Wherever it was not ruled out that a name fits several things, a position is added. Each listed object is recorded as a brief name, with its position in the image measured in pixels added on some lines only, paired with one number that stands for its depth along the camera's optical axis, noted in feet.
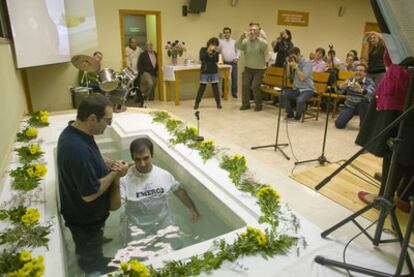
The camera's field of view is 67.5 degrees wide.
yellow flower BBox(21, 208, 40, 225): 5.90
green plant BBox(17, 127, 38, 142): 11.00
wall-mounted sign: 26.94
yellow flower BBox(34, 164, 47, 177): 7.79
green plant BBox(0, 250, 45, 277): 4.53
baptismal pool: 7.03
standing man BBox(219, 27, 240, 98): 23.99
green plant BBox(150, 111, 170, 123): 13.86
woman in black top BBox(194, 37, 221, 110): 19.45
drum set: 16.70
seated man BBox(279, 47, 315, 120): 17.21
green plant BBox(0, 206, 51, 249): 5.49
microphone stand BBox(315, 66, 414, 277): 4.58
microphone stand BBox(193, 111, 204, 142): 11.24
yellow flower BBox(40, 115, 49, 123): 12.97
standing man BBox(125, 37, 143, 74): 21.83
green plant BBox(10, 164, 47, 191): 7.44
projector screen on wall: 14.01
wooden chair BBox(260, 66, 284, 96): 20.37
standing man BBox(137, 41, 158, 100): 21.79
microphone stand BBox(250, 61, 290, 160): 12.21
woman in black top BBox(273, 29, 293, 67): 19.16
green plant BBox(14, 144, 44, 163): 9.06
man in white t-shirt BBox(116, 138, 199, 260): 7.43
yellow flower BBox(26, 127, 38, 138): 11.13
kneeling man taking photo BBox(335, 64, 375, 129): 15.37
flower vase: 22.52
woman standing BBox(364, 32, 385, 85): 13.26
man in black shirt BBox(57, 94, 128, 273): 5.73
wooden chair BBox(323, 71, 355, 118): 17.97
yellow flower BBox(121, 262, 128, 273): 4.73
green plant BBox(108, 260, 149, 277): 4.64
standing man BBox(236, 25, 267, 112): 19.20
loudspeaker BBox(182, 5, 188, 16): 22.65
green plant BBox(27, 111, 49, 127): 12.89
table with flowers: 21.59
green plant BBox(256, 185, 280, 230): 6.36
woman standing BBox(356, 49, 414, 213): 6.77
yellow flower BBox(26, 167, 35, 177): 7.72
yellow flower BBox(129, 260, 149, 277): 4.64
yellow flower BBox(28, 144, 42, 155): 9.20
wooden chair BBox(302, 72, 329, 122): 17.97
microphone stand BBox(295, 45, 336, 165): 11.24
